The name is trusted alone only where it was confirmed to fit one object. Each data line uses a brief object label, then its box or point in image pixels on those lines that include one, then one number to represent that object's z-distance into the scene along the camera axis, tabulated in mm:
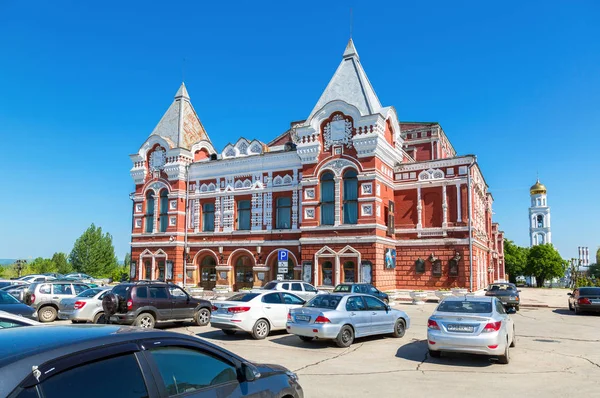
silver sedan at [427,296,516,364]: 10484
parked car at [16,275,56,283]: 34881
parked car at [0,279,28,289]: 29667
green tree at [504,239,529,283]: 79125
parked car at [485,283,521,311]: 24328
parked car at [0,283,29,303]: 22852
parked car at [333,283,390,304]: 22094
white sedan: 14109
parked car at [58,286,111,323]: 17203
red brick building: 29078
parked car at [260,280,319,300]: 20906
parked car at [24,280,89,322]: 19266
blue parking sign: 30378
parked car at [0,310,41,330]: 7909
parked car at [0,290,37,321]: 14006
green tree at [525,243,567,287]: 70812
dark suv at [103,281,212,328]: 14898
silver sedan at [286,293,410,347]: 12609
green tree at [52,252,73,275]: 63169
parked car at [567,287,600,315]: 22359
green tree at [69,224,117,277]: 58281
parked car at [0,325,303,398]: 2977
